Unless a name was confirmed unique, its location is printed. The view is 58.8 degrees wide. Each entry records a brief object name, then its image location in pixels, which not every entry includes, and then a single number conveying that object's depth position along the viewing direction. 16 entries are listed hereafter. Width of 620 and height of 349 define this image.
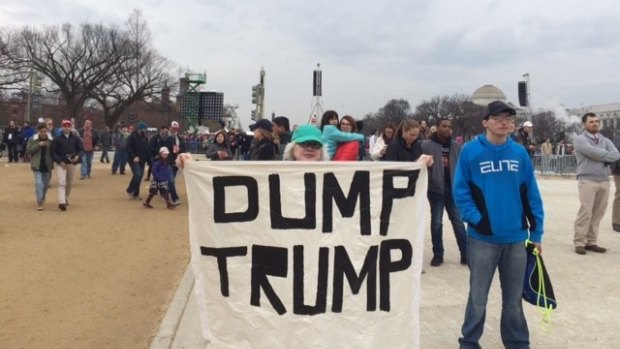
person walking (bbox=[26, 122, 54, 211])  10.93
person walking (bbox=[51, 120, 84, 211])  10.95
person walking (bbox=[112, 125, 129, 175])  19.42
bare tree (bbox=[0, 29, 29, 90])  46.47
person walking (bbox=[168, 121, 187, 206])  12.47
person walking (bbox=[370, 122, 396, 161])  7.02
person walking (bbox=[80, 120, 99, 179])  17.47
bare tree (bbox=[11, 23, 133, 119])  50.19
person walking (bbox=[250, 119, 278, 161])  5.90
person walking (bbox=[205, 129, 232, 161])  9.08
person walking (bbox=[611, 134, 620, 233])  8.87
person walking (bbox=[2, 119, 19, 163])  23.30
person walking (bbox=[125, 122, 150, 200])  13.12
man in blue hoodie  3.96
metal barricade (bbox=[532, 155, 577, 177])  25.29
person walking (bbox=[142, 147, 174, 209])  12.07
